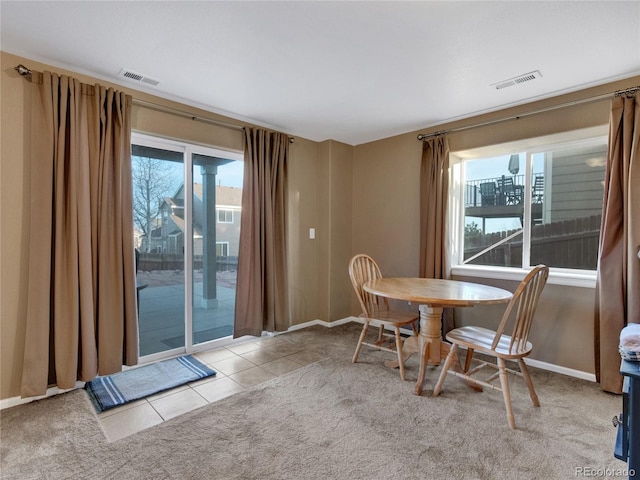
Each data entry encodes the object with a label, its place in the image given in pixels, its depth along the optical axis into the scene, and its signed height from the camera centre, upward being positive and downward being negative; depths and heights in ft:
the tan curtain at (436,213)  11.08 +0.74
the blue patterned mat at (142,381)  7.66 -3.87
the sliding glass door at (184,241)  9.51 -0.27
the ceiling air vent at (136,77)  7.97 +3.94
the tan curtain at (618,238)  7.62 -0.04
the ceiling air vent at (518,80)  8.01 +3.96
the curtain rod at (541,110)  7.89 +3.55
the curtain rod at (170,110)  7.14 +3.55
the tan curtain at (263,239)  11.02 -0.19
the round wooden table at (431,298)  7.34 -1.44
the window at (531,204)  9.38 +1.00
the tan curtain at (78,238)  7.23 -0.14
